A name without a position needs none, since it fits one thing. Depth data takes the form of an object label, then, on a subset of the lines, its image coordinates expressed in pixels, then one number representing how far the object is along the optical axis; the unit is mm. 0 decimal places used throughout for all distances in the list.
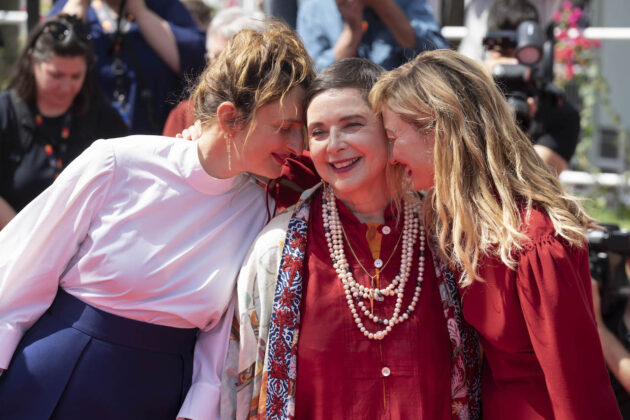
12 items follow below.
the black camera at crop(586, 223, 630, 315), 3232
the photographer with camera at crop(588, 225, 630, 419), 3166
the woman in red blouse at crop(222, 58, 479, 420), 2340
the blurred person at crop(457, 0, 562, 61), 4664
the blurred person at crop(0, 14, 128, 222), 3842
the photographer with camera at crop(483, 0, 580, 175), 3627
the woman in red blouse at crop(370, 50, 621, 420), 2184
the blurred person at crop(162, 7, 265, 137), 3688
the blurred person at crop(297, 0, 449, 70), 3631
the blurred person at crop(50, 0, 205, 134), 4145
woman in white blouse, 2410
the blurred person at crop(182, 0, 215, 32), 5527
